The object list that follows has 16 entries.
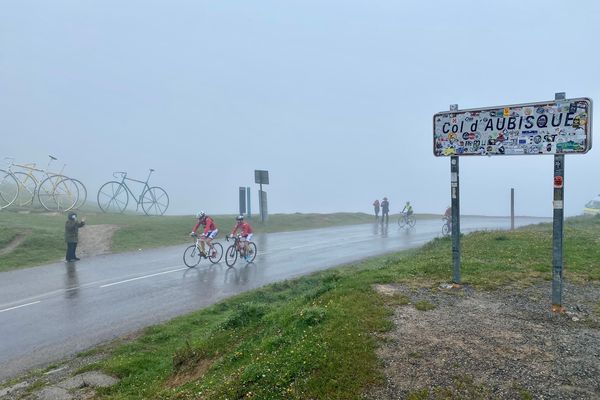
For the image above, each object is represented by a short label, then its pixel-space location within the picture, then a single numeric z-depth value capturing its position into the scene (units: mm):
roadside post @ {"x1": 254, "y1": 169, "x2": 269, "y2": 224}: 31188
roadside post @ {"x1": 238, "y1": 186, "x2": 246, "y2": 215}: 32438
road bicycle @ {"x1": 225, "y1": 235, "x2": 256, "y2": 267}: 16500
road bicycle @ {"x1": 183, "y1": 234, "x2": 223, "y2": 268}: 16328
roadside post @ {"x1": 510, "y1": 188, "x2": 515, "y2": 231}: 22703
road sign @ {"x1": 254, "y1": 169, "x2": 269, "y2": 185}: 31742
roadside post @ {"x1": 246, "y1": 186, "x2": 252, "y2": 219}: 34125
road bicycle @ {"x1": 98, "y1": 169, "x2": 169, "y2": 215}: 33000
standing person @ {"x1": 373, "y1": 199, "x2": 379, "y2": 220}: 37938
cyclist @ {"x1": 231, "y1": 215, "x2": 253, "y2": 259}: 16922
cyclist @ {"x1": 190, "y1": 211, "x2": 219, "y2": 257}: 16656
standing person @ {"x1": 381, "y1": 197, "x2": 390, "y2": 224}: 35312
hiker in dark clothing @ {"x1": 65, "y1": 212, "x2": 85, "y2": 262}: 17250
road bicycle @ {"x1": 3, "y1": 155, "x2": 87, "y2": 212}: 28270
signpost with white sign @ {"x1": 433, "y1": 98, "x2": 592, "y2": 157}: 5797
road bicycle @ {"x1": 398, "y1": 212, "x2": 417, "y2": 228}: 32469
